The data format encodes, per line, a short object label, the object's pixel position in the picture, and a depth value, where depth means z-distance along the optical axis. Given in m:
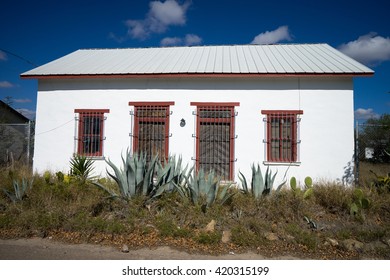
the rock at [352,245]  3.93
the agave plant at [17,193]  5.41
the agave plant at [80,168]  7.62
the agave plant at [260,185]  5.73
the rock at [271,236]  4.18
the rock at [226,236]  4.16
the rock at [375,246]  3.93
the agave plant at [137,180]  5.30
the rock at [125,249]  3.84
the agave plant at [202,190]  5.21
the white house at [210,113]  7.81
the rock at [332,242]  4.00
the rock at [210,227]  4.36
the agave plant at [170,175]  5.51
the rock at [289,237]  4.15
